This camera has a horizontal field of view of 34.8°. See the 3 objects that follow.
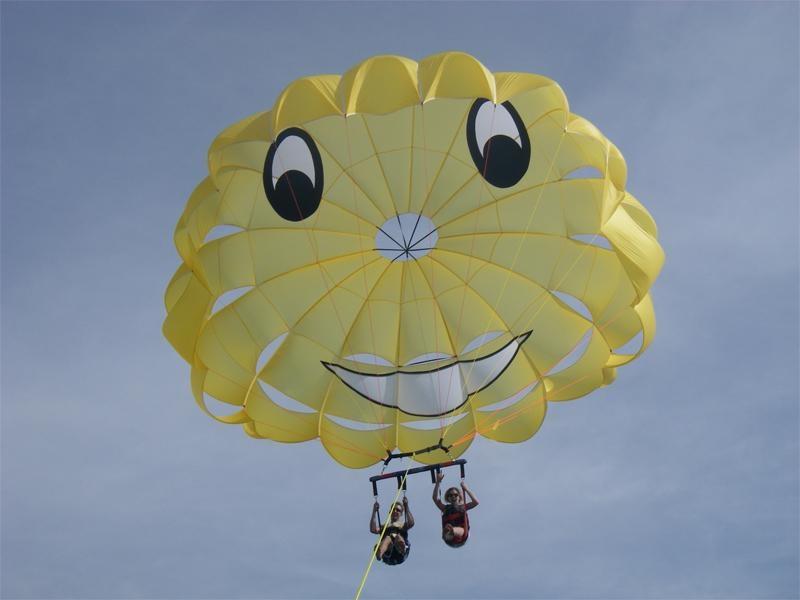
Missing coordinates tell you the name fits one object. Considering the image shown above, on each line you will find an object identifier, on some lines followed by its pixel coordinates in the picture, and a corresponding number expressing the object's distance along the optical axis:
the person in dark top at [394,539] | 14.81
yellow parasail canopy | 14.92
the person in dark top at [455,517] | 14.84
